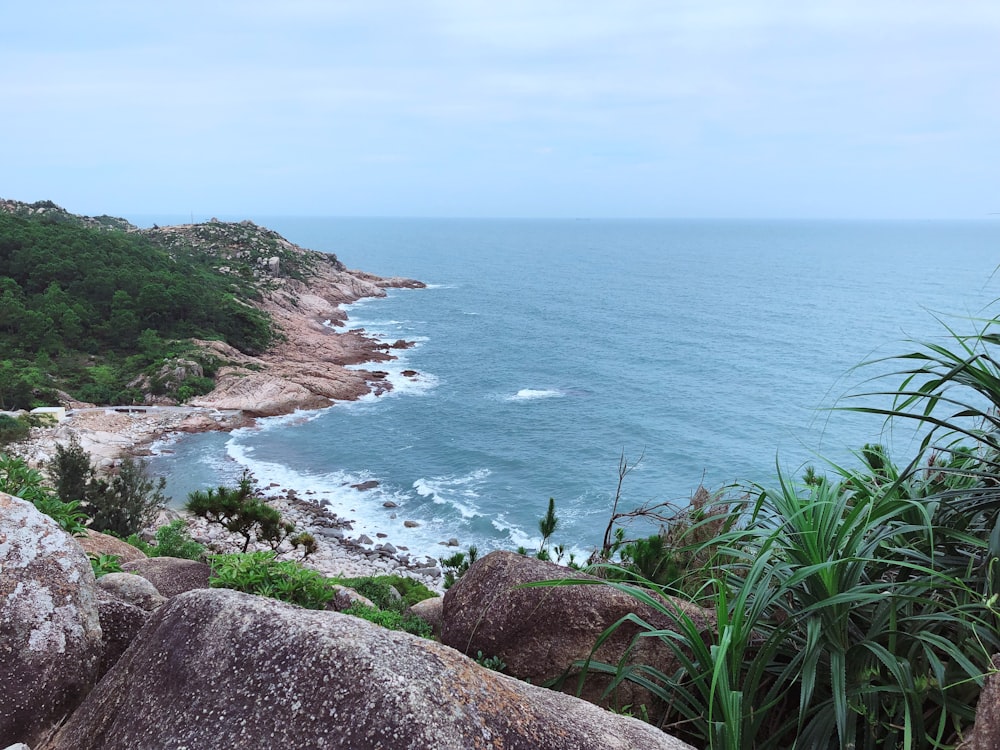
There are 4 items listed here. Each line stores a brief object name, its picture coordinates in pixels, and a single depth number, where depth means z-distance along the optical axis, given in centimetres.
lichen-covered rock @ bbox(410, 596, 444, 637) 898
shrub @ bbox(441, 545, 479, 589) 1259
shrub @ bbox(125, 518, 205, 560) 1538
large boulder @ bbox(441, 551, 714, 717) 590
